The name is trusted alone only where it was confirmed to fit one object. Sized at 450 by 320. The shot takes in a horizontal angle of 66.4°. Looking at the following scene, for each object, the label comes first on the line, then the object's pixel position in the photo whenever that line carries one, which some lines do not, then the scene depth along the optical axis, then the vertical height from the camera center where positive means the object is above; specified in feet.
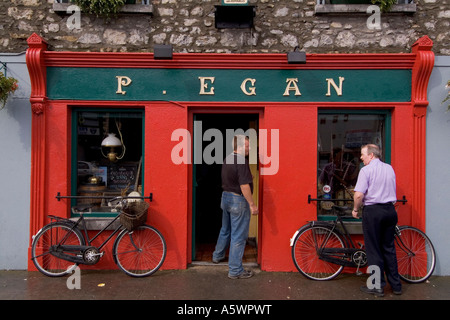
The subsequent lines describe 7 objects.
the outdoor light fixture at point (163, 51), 17.66 +5.52
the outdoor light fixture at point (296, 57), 17.66 +5.26
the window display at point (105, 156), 18.95 +0.13
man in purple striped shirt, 15.11 -2.54
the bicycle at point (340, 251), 16.80 -4.59
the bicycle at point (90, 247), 16.88 -4.47
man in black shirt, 16.89 -2.23
